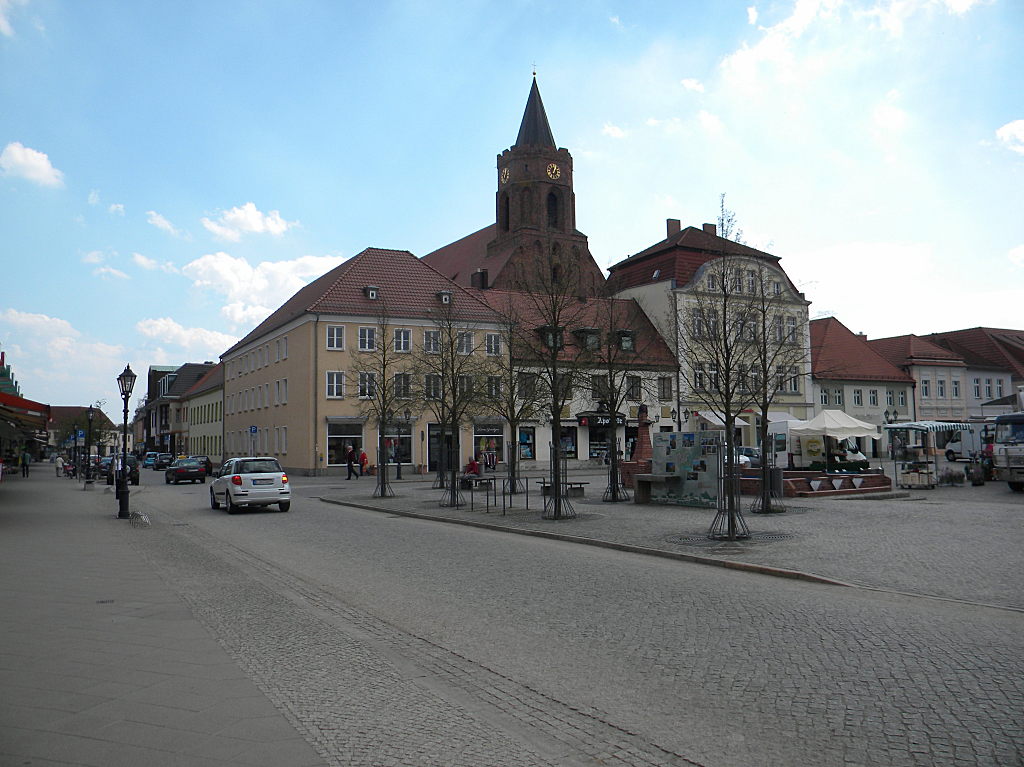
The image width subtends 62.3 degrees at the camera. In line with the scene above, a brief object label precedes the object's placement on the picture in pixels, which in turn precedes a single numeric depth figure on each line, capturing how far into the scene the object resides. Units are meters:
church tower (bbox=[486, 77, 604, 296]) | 73.88
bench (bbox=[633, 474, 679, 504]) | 23.51
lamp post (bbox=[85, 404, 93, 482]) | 42.00
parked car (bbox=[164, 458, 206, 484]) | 46.22
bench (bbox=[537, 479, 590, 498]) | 27.44
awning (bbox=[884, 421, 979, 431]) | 38.00
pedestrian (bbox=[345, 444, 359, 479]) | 44.51
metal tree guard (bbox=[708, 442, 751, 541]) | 14.91
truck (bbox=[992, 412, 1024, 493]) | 26.66
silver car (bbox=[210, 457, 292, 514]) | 24.48
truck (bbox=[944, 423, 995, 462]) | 39.43
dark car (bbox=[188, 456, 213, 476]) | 47.33
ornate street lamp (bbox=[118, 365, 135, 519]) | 22.75
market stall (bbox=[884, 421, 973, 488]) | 28.61
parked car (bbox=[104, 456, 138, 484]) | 40.53
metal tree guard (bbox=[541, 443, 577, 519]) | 19.69
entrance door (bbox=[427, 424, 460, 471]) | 51.19
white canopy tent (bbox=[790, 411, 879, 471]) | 29.43
